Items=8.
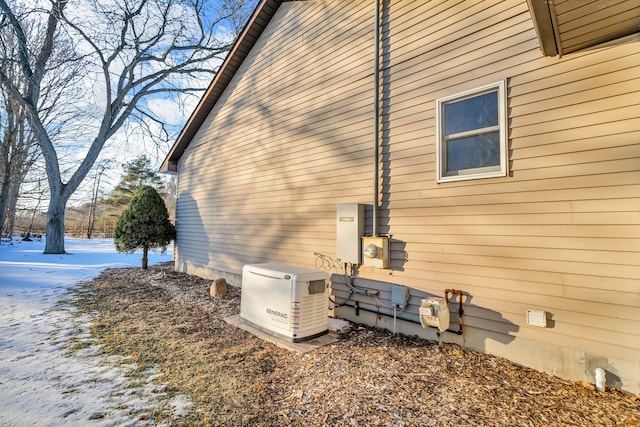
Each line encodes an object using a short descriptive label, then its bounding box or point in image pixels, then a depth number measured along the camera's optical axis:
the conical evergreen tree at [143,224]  9.17
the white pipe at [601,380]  2.60
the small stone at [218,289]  6.34
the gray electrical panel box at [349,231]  4.46
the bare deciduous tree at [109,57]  11.58
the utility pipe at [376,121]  4.36
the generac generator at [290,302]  3.73
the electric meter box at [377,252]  4.20
